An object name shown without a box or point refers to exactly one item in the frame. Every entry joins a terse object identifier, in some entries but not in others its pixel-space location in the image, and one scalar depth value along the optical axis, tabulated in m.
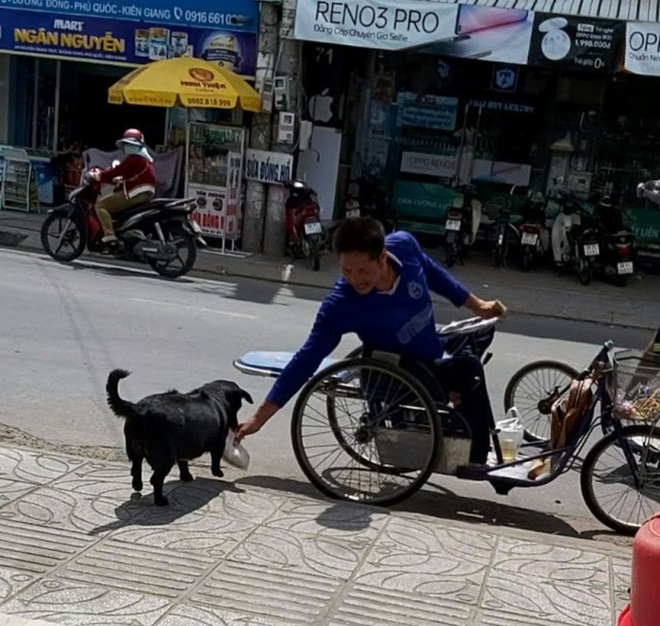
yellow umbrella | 12.95
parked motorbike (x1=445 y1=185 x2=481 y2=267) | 13.76
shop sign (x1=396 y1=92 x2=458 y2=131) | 15.96
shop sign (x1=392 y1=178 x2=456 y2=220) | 16.19
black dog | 4.37
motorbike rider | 11.93
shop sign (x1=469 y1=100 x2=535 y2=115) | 15.71
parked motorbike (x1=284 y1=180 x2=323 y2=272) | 13.26
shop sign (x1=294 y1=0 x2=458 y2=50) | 12.90
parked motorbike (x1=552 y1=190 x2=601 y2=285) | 13.40
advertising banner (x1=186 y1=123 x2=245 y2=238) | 13.93
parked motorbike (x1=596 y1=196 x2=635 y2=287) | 13.47
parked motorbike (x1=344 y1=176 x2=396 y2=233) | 15.23
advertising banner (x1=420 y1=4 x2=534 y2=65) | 12.76
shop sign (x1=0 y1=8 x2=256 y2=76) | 14.06
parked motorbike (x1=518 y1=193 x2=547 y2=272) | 13.83
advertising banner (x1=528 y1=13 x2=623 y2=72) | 12.62
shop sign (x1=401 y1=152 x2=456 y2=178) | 16.16
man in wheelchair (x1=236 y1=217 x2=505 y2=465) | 4.83
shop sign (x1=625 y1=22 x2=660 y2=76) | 12.48
